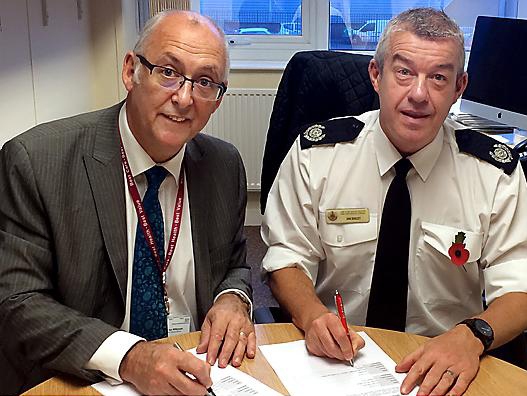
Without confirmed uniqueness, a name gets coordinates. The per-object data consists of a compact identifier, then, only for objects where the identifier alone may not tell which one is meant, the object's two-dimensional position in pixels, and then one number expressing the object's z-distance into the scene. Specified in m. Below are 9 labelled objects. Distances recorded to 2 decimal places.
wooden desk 1.30
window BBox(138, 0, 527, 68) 4.20
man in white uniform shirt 1.70
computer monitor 2.78
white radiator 4.03
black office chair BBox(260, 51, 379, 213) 2.28
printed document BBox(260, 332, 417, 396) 1.29
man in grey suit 1.39
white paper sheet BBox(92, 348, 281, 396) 1.27
